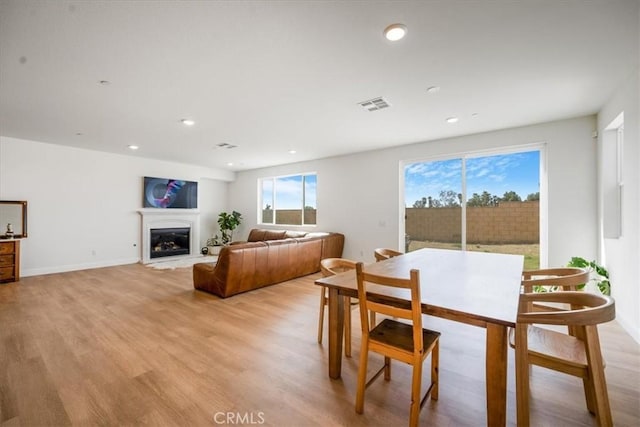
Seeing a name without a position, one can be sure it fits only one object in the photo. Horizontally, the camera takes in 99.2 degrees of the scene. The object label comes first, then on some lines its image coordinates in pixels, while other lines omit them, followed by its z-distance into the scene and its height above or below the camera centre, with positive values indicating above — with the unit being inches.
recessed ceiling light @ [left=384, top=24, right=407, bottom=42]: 79.5 +55.3
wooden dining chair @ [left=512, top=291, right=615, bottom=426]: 52.0 -30.3
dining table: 52.9 -18.3
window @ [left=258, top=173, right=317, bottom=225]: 290.5 +18.7
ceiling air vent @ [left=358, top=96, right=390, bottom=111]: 131.8 +56.4
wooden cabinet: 184.4 -31.0
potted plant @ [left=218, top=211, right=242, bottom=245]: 335.9 -8.7
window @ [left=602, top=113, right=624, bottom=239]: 130.7 +18.8
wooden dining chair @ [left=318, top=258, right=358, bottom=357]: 91.3 -31.3
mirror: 194.1 -1.3
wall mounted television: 271.9 +23.7
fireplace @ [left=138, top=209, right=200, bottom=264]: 269.9 -19.6
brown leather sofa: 153.3 -31.2
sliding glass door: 175.8 +9.7
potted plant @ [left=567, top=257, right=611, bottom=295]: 131.0 -28.4
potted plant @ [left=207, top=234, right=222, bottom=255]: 321.1 -35.3
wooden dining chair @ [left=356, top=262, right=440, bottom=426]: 58.1 -30.0
